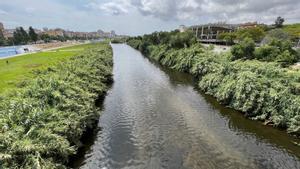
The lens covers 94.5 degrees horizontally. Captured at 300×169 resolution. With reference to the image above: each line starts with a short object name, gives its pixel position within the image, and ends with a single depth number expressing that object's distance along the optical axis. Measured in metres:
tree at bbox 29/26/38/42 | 88.32
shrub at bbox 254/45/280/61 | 22.61
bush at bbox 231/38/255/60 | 24.39
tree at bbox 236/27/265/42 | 47.53
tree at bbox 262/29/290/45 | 37.77
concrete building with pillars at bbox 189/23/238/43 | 76.14
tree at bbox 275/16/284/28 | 83.47
